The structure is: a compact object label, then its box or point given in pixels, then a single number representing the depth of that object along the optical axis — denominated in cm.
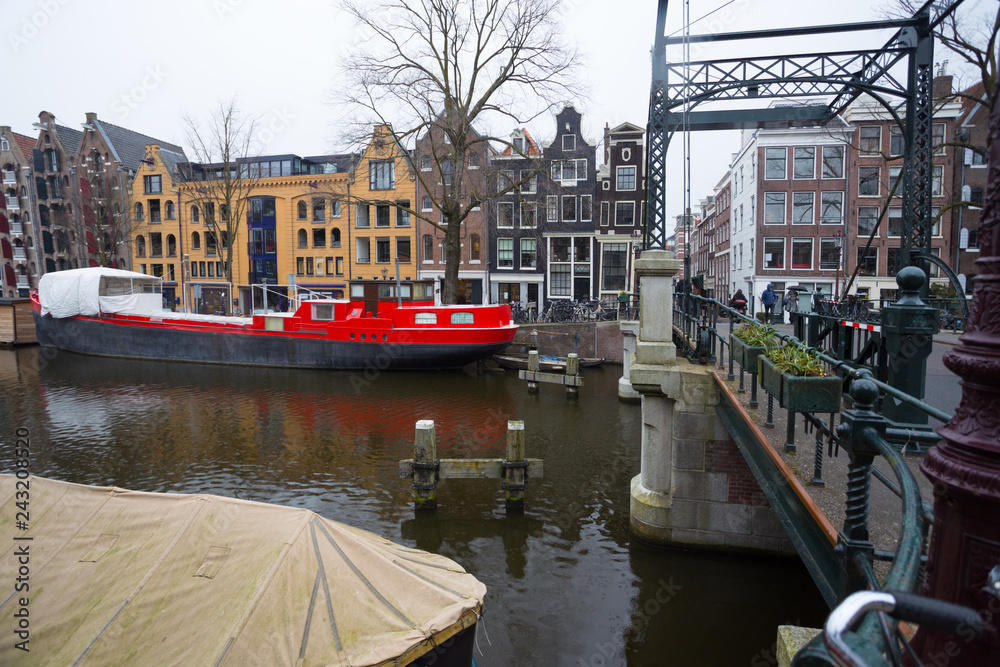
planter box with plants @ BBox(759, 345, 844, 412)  389
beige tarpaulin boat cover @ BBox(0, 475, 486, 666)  420
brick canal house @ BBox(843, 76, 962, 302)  3259
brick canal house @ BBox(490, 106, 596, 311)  3566
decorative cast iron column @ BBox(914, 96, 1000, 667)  168
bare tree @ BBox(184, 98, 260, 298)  3597
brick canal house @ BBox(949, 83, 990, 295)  3155
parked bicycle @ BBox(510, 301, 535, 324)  3358
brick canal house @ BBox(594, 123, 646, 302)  3562
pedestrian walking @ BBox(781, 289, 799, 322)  2400
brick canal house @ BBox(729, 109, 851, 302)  3556
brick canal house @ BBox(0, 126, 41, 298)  5109
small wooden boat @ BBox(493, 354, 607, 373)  2255
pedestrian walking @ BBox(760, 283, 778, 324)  2249
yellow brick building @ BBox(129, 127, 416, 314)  4081
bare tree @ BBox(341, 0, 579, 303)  2259
